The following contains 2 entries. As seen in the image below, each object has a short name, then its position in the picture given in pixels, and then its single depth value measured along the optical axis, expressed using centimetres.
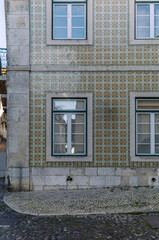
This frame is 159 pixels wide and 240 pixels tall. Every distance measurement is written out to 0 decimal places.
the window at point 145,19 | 679
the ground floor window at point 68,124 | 665
